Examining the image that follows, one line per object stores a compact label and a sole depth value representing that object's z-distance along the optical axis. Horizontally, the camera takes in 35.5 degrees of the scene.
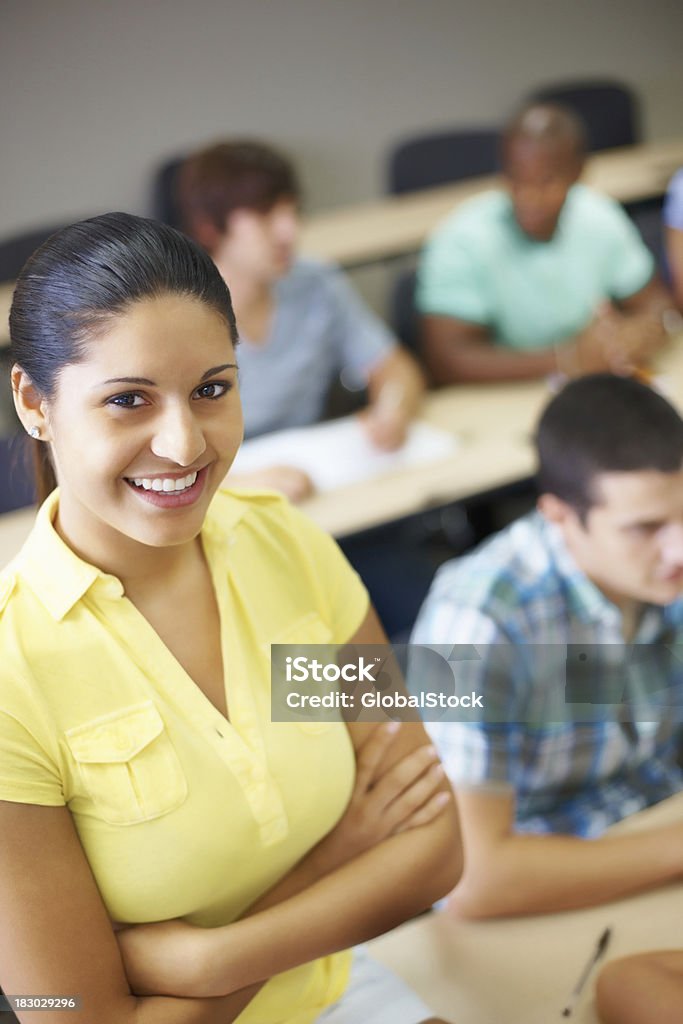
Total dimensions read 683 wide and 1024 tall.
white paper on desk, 2.09
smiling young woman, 0.72
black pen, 0.96
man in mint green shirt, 2.60
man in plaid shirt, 1.21
